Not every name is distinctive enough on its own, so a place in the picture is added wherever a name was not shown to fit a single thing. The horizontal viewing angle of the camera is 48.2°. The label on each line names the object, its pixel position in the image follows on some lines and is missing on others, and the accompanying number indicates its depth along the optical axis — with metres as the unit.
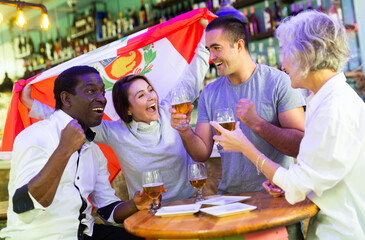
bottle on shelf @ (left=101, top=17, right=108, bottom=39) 7.04
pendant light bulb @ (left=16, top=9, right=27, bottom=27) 4.55
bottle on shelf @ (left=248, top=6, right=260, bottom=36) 5.46
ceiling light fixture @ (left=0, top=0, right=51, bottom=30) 4.55
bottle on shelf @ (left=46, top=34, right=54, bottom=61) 8.28
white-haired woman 1.53
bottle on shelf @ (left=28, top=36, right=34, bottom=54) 8.72
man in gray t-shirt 2.18
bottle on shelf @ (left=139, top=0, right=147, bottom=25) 6.39
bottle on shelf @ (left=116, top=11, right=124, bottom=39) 6.69
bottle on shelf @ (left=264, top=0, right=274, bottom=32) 5.16
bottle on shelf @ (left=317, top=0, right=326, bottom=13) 4.73
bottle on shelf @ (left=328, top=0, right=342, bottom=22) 4.82
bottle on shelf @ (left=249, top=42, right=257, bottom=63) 5.41
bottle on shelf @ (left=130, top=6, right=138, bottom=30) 6.67
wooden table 1.41
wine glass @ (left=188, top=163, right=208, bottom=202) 1.90
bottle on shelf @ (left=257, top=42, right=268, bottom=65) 5.27
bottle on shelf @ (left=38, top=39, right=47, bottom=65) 8.44
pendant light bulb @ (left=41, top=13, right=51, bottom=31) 4.70
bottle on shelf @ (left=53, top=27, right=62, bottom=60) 8.04
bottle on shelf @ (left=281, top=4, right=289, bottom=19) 5.07
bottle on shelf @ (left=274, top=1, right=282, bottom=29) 5.14
